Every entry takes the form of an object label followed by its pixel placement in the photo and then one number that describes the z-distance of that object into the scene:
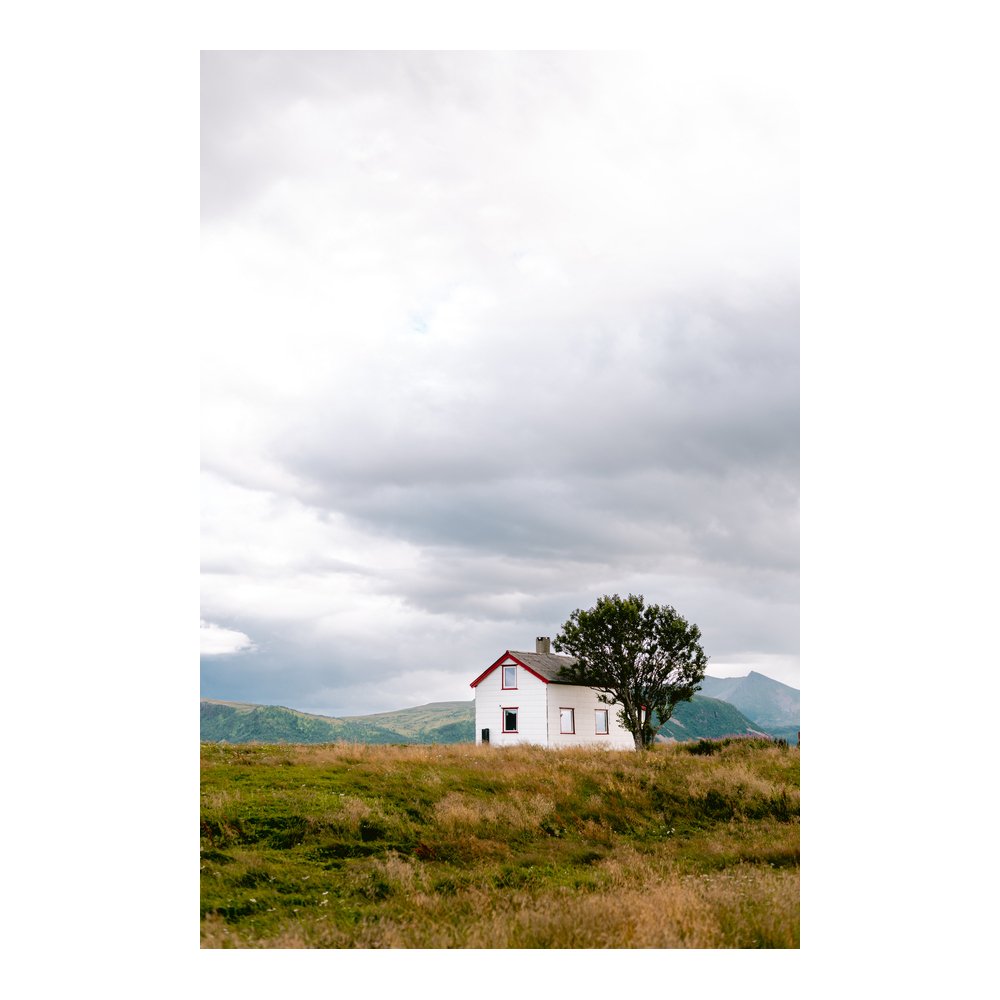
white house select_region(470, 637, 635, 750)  42.88
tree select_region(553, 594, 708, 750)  40.31
